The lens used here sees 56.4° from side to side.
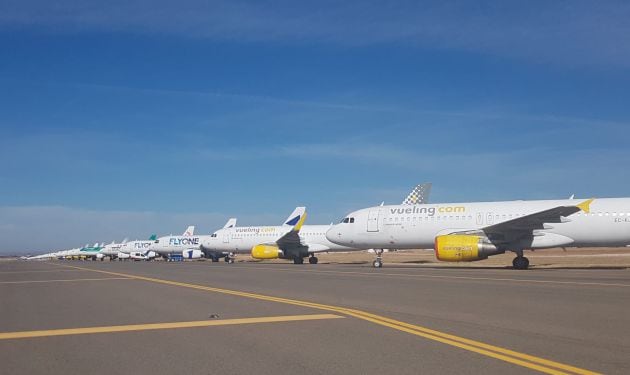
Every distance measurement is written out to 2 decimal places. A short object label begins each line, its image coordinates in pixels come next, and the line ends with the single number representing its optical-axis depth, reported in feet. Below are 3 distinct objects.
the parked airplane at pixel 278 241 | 172.76
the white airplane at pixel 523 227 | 97.96
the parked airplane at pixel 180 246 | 255.09
